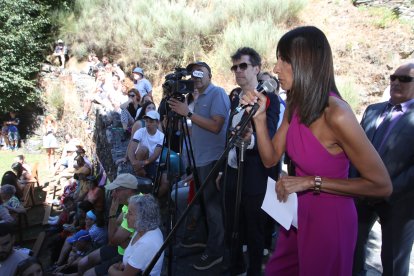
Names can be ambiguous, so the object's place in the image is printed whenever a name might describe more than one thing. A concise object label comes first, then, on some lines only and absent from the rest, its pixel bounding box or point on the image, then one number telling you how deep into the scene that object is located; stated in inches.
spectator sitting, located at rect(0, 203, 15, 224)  230.5
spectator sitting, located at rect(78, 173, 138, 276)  146.4
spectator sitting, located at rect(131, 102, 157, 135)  223.0
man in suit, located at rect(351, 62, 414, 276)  92.1
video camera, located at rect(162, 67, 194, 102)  119.0
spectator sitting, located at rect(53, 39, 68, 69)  645.9
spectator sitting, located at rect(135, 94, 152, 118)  256.9
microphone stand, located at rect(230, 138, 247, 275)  69.4
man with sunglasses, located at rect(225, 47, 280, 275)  108.0
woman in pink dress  57.6
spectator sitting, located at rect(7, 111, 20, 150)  568.0
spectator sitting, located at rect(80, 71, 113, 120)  393.4
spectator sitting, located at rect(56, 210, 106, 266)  197.8
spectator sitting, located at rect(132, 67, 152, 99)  329.4
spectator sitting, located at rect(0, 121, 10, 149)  568.4
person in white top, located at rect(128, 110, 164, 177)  202.7
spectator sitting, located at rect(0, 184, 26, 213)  281.3
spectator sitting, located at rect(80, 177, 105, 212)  232.2
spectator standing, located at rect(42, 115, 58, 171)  479.2
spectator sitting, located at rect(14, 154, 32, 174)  364.9
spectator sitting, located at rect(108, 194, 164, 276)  112.3
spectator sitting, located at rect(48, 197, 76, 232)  279.9
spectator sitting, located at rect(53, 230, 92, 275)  200.7
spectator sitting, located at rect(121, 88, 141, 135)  303.4
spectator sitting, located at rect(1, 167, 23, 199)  315.9
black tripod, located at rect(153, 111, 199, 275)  111.3
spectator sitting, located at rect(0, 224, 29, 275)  147.3
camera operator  128.9
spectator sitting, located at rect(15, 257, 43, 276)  130.8
